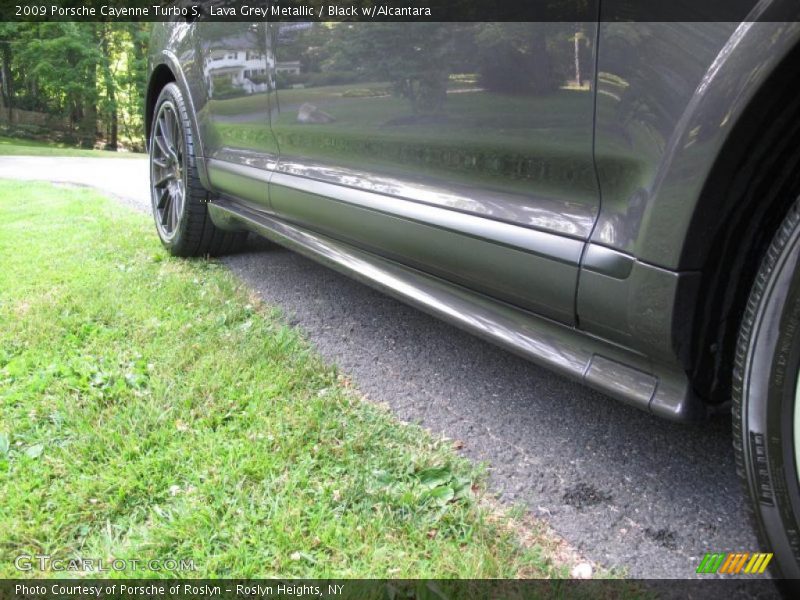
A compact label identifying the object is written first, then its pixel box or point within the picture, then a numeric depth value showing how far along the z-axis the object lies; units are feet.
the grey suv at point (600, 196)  3.44
